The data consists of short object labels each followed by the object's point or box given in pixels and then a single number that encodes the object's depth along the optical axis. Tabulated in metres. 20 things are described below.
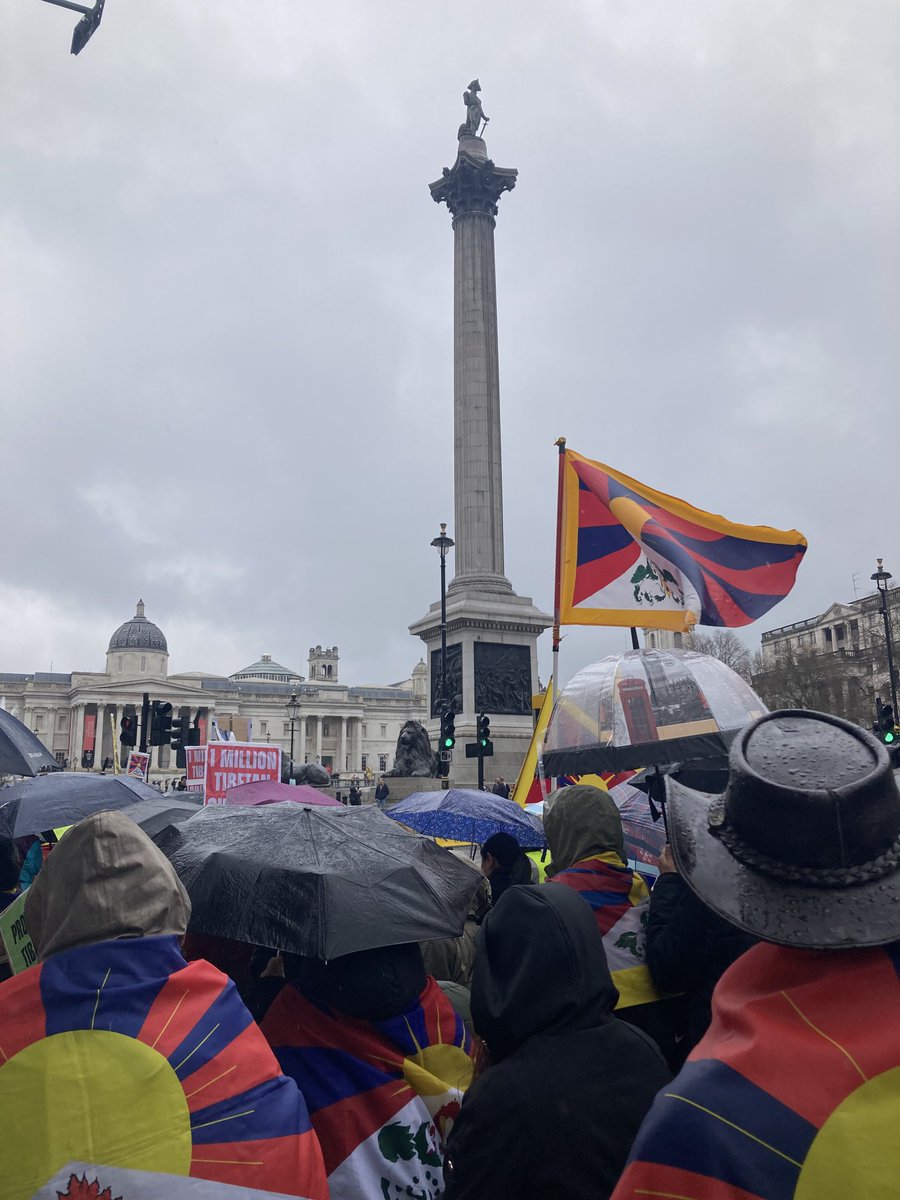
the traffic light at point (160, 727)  21.06
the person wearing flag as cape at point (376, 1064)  3.43
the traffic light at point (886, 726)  21.45
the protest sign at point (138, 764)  18.87
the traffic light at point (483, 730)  21.88
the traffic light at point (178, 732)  21.47
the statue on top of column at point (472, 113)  38.88
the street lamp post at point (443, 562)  29.61
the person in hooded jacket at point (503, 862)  5.58
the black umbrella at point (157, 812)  6.99
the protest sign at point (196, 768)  11.60
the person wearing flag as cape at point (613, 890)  3.81
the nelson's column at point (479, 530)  30.56
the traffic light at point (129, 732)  21.73
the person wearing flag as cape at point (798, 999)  1.49
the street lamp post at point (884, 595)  33.69
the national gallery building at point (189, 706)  119.81
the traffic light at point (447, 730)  25.22
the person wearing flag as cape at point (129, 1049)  2.46
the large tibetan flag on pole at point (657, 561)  8.33
